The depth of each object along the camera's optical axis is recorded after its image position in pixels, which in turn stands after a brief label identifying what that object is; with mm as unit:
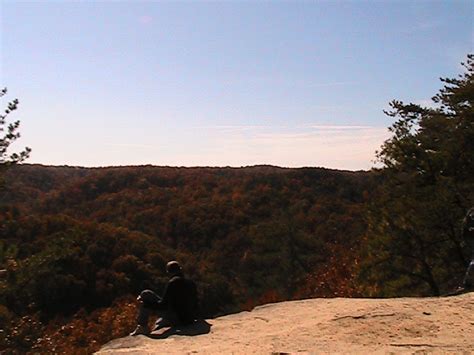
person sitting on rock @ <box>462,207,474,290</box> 8961
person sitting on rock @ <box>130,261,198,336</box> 7910
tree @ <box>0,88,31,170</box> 13180
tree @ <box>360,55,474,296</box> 15344
